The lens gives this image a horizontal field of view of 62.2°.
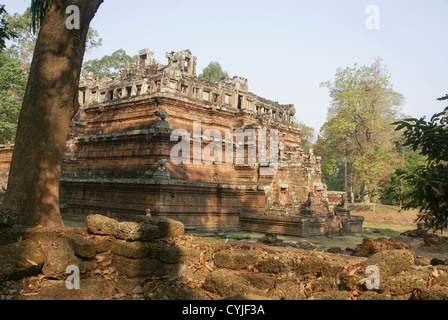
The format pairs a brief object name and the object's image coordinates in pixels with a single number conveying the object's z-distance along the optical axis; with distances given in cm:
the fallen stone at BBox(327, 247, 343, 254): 1075
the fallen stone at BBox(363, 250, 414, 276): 446
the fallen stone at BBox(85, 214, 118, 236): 561
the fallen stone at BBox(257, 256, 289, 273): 519
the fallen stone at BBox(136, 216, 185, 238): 591
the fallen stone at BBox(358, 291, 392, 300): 389
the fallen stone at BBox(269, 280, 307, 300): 434
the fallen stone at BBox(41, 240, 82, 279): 475
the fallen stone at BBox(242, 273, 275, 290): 486
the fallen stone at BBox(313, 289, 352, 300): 412
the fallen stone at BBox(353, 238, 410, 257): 1034
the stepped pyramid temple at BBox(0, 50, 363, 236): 1617
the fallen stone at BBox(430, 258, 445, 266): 645
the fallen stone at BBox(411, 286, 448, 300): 355
